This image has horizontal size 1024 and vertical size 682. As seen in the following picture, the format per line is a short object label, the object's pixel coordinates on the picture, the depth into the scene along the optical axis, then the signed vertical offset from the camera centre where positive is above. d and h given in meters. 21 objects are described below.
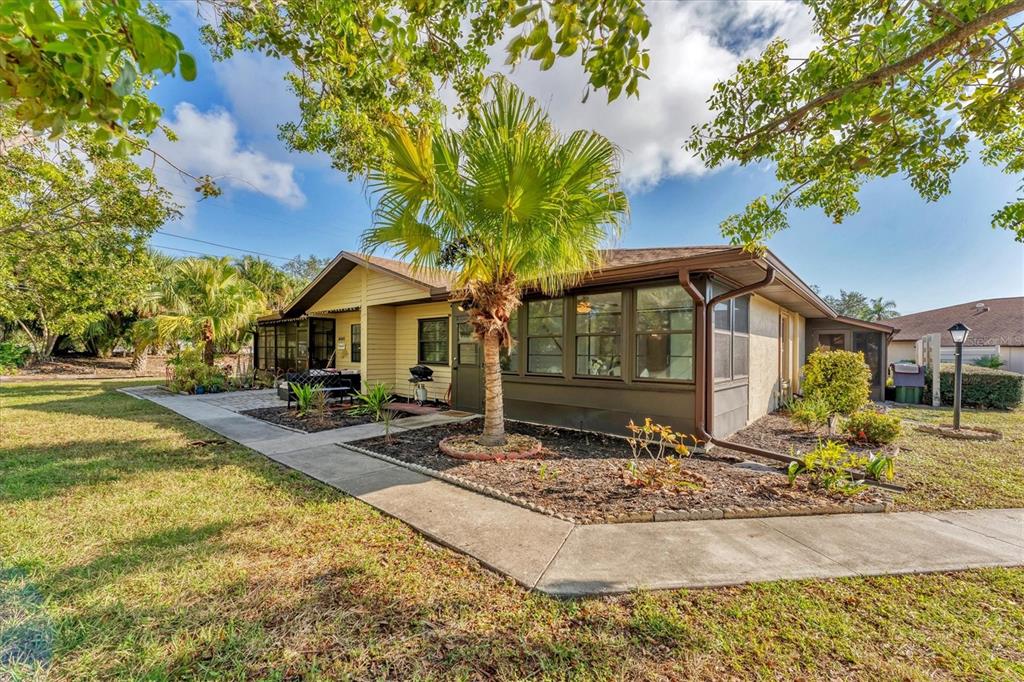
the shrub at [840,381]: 7.45 -0.71
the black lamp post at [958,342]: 8.27 +0.08
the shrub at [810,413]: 7.30 -1.30
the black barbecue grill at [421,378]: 10.47 -0.98
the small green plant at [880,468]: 4.68 -1.50
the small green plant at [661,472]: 4.37 -1.55
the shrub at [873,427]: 6.39 -1.38
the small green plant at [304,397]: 8.88 -1.29
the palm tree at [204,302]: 13.98 +1.41
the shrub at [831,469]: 4.32 -1.46
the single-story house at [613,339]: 6.27 +0.09
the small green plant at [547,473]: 4.84 -1.68
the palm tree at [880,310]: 52.69 +4.94
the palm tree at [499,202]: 4.73 +1.82
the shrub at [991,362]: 18.94 -0.81
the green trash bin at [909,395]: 13.02 -1.67
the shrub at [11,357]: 18.91 -0.91
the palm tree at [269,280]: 25.02 +4.01
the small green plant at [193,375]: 13.34 -1.23
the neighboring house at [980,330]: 20.80 +0.96
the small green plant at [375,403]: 8.47 -1.39
